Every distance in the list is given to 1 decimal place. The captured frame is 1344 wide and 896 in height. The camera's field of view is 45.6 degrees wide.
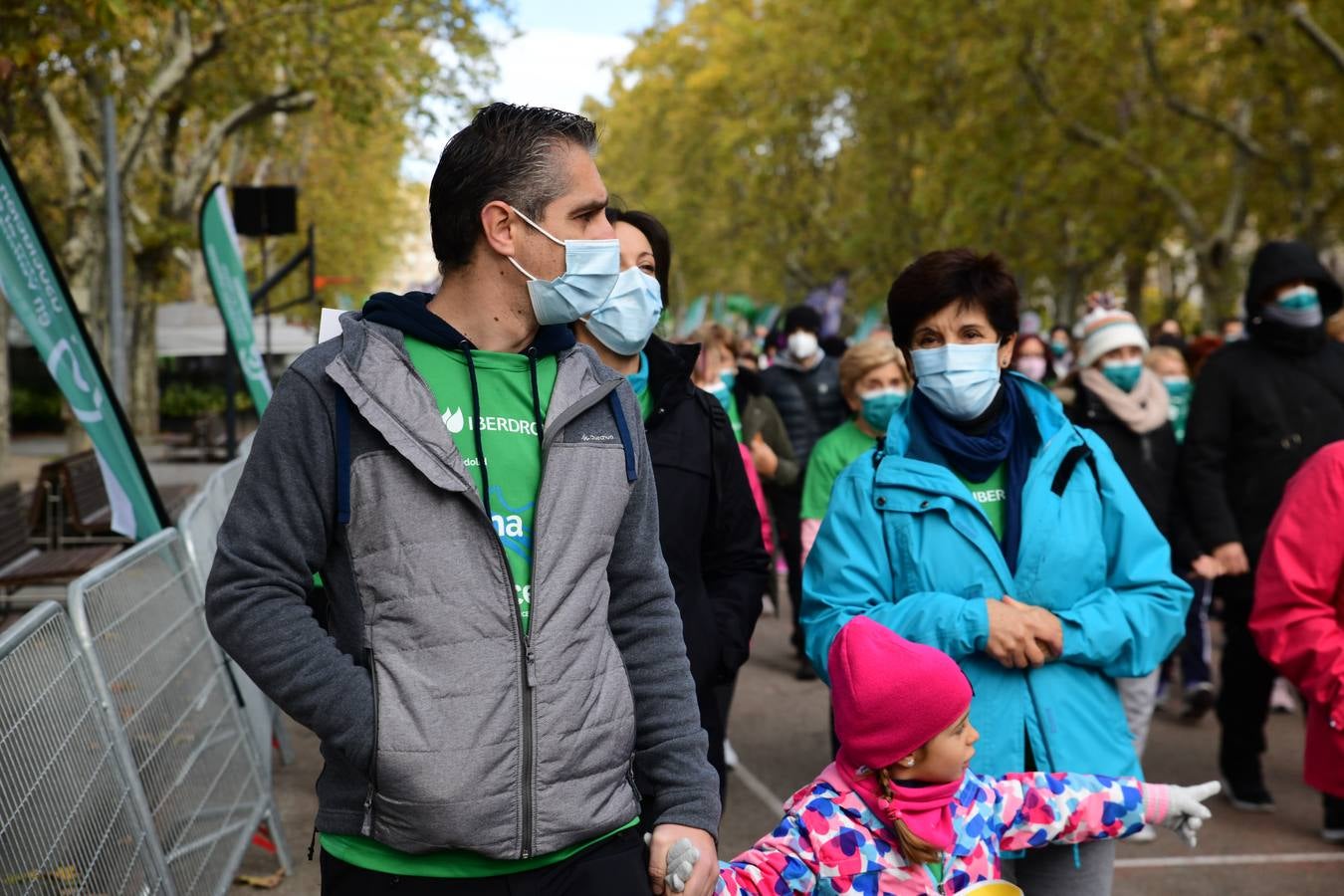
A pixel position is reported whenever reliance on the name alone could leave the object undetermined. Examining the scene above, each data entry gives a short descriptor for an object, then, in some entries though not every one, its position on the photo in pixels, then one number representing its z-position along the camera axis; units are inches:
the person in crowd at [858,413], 271.1
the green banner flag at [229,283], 381.4
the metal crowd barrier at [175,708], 161.0
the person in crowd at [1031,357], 404.8
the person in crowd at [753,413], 334.3
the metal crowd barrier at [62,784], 122.9
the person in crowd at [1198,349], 454.6
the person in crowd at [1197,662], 325.9
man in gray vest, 87.0
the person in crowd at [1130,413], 271.9
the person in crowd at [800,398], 399.2
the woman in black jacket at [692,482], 152.9
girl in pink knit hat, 118.6
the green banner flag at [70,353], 198.2
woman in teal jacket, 139.2
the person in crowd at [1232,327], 579.7
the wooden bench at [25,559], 359.3
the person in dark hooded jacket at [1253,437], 260.4
